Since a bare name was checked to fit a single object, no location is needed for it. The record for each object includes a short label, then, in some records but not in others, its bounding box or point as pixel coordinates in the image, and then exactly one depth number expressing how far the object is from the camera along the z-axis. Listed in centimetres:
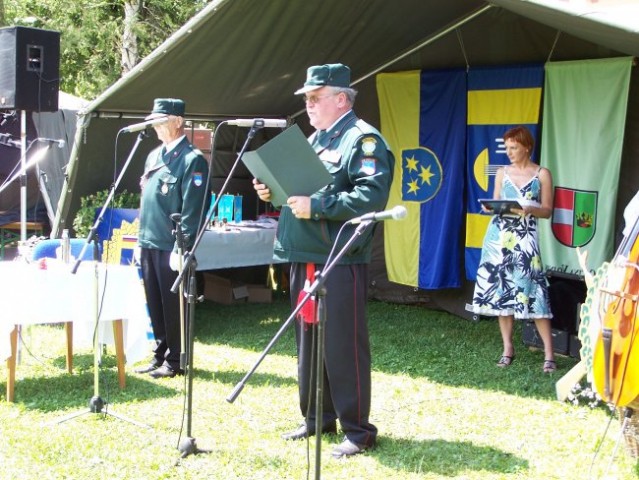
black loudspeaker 787
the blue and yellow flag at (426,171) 754
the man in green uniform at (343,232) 386
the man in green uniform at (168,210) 552
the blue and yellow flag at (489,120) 697
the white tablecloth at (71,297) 481
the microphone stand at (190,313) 375
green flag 621
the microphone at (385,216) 271
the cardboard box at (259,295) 873
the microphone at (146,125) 455
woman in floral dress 571
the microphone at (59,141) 654
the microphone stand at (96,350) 457
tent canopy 623
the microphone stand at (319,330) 293
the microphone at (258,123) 372
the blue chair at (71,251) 571
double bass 327
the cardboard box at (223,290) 864
